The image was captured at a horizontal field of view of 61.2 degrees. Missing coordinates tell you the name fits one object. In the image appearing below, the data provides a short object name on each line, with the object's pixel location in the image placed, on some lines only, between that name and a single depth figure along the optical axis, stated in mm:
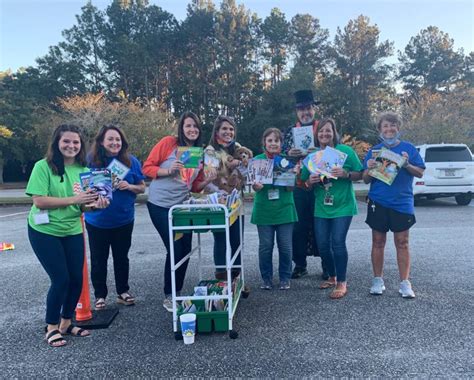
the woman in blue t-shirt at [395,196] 4211
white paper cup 3395
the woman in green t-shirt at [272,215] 4504
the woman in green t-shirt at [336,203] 4328
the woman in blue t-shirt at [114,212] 4059
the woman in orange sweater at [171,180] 4020
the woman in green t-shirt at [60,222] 3340
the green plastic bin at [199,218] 3416
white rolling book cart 3404
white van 11508
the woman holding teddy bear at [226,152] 4059
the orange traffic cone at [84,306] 3951
